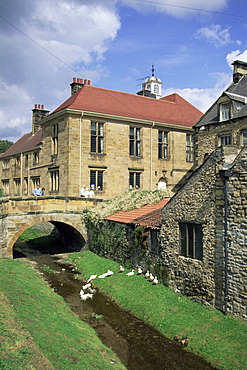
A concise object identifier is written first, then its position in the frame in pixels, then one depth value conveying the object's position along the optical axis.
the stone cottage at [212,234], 13.20
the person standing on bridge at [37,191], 29.31
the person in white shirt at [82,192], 30.28
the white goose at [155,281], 17.40
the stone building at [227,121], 26.91
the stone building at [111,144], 32.06
